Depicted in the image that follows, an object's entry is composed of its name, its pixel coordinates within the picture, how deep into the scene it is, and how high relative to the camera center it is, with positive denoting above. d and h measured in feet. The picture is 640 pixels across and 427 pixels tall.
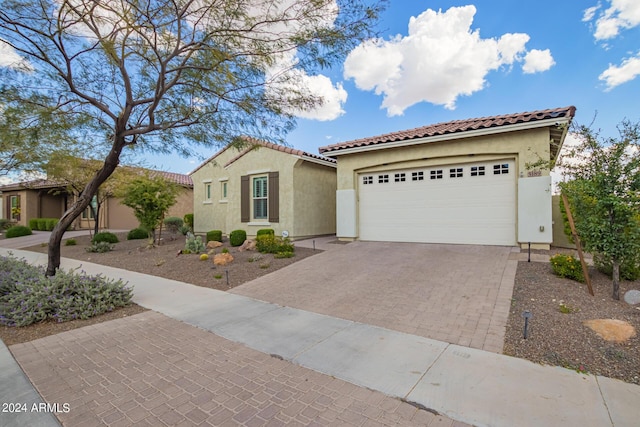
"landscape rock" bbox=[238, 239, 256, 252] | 37.55 -4.07
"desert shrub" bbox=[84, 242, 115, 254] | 43.45 -4.79
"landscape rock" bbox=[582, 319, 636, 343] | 13.38 -5.32
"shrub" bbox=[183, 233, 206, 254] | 36.96 -3.95
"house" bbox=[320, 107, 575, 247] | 29.32 +3.32
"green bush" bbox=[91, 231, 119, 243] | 48.01 -3.75
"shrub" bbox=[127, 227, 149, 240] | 55.36 -3.68
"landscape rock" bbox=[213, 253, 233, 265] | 30.78 -4.62
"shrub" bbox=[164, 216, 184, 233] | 62.54 -2.16
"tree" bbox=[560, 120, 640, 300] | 17.53 +1.04
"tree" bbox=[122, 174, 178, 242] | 41.70 +2.06
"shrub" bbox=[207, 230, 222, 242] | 45.70 -3.25
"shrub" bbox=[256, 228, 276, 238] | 40.24 -2.51
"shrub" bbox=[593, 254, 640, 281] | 19.28 -3.67
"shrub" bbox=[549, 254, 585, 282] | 20.47 -3.79
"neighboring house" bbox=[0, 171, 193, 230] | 78.59 +2.14
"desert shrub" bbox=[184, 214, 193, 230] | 61.83 -1.34
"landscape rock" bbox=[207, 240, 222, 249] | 41.48 -4.18
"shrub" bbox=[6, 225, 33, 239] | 66.39 -3.78
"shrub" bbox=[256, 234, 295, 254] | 34.30 -3.62
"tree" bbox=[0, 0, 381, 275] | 19.29 +10.59
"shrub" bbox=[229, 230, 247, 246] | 41.81 -3.36
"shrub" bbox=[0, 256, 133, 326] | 16.89 -4.88
